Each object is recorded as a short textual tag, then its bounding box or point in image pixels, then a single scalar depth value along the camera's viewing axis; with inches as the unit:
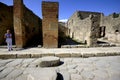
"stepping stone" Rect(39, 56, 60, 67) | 96.0
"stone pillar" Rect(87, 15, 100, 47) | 185.0
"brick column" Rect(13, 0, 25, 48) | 168.9
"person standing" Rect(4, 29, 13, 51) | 158.0
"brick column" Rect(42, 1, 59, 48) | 169.1
